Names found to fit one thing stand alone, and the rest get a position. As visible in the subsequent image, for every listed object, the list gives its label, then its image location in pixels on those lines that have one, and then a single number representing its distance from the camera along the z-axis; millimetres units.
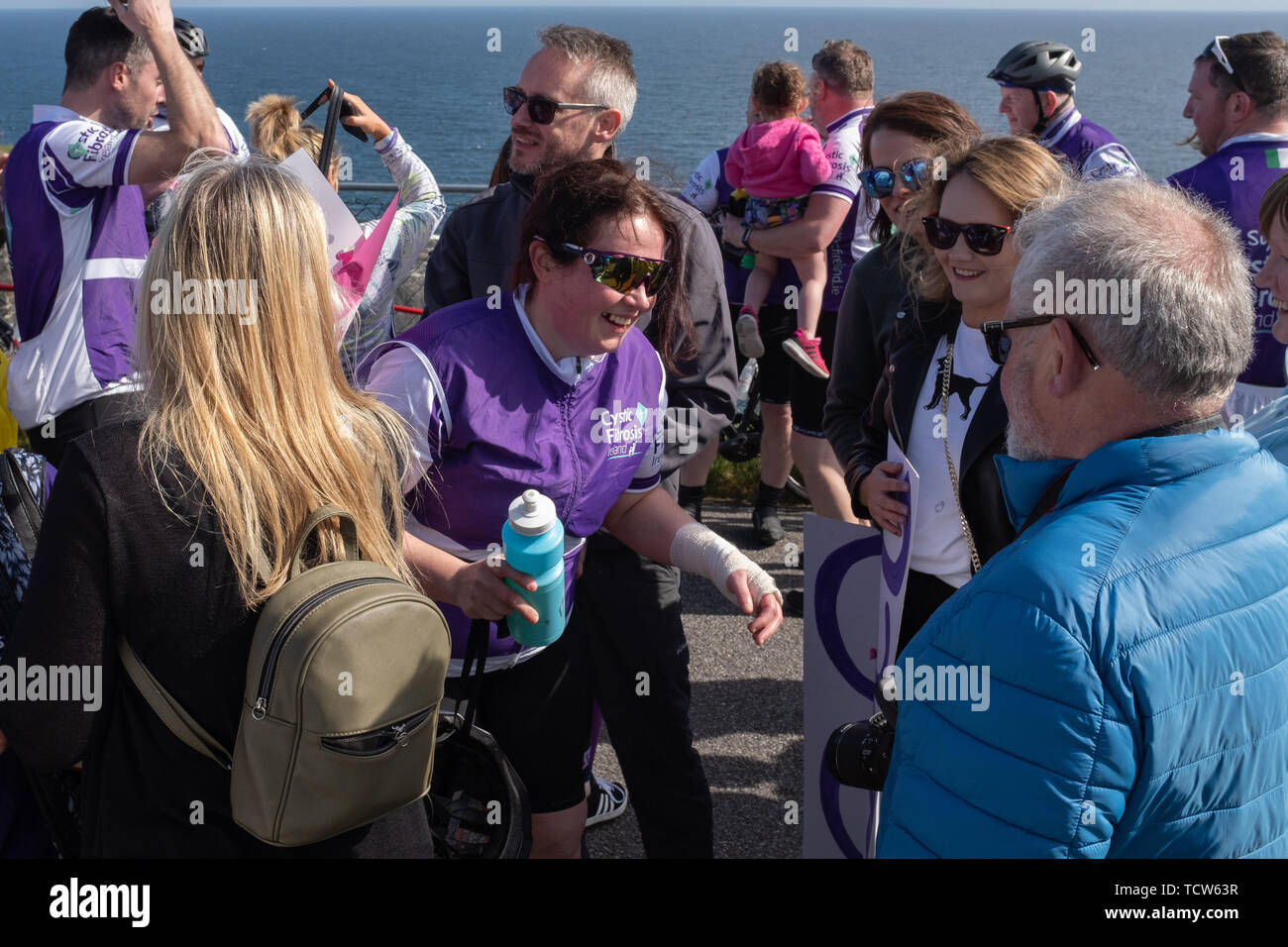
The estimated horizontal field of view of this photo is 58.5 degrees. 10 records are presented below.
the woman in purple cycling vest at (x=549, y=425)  2506
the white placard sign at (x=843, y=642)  2934
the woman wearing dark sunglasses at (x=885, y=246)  3199
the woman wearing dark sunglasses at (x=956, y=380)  2656
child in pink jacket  5629
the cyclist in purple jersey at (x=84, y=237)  3479
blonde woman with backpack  1648
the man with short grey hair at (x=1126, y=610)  1396
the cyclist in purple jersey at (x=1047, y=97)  5387
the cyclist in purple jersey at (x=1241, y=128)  4434
